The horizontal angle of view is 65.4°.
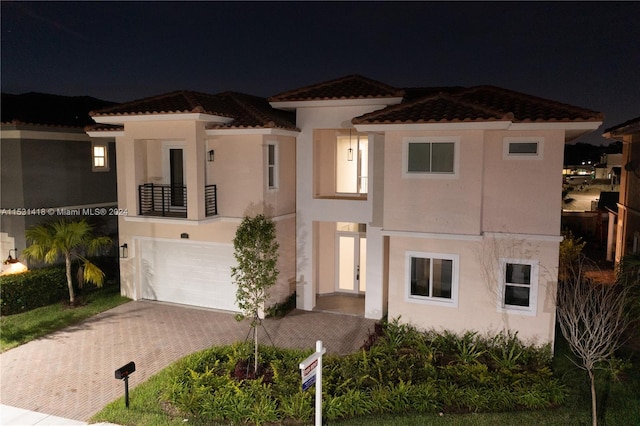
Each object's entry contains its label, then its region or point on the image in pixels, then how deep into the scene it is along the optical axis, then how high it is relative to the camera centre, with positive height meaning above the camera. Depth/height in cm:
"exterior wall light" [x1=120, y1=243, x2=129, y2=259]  1806 -292
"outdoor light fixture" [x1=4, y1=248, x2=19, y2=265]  1695 -309
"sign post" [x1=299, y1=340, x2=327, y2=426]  830 -344
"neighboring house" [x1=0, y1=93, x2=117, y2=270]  1783 -8
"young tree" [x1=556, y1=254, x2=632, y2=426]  898 -277
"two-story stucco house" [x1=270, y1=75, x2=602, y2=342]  1223 -87
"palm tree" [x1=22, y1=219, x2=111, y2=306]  1647 -245
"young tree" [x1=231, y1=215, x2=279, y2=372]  1177 -222
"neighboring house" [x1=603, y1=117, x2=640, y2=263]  1873 -71
